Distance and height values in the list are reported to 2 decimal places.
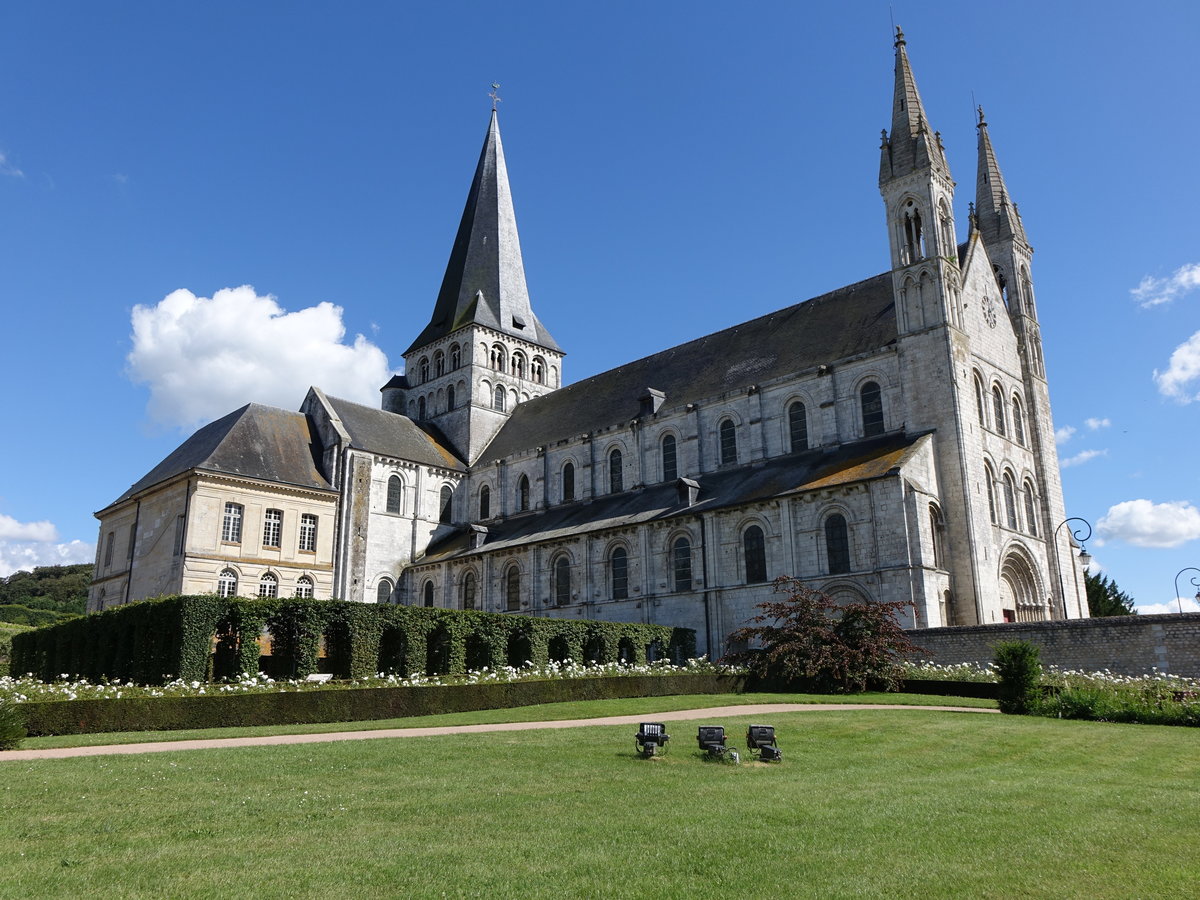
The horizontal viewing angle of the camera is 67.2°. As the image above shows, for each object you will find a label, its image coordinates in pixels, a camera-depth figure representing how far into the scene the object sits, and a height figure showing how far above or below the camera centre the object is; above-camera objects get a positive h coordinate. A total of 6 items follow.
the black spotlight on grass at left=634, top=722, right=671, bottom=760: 12.68 -1.09
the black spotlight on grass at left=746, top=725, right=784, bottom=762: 12.55 -1.17
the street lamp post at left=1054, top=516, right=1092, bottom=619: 32.06 +3.26
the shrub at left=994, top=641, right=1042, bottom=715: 19.48 -0.47
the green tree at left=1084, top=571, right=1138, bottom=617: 45.69 +2.73
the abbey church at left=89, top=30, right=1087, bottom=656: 32.19 +8.06
